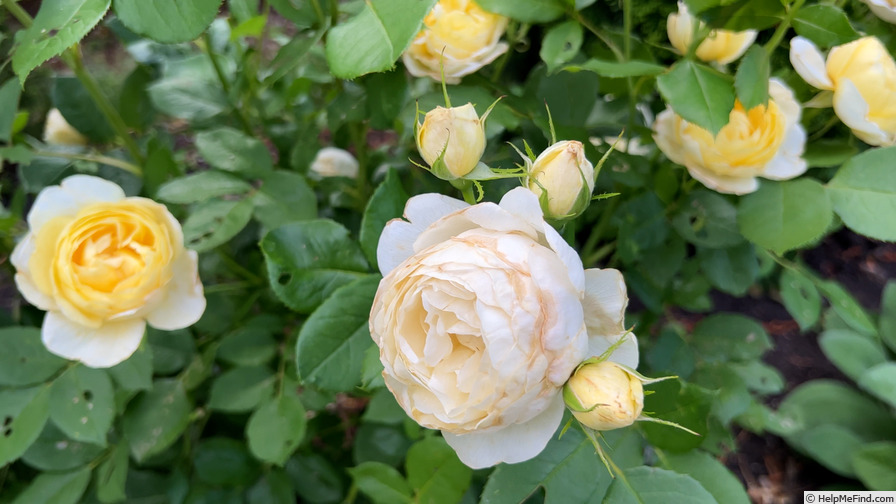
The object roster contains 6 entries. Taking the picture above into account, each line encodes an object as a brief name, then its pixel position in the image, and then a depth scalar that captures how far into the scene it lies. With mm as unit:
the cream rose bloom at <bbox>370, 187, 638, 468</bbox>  304
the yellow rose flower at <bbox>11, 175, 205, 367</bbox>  488
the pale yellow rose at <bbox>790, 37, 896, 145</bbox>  441
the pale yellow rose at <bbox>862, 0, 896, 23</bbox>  453
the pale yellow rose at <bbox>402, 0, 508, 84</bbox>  490
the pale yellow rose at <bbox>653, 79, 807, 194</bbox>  475
